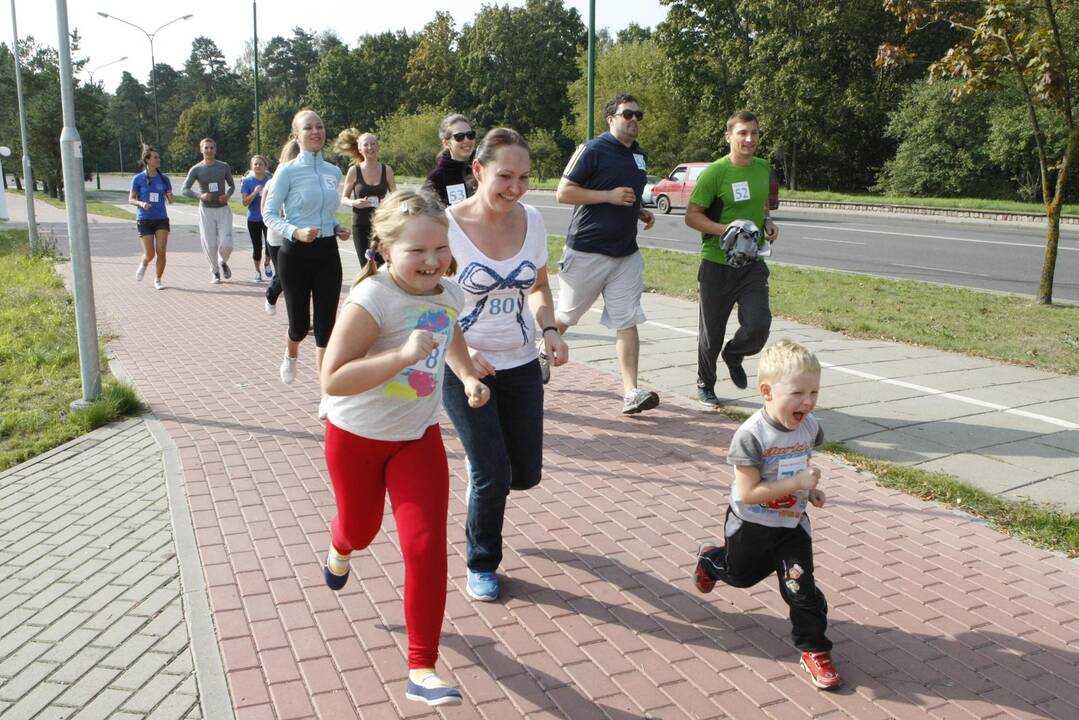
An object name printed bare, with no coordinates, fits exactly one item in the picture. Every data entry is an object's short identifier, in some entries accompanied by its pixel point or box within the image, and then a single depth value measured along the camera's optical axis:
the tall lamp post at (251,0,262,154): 40.44
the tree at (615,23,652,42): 73.62
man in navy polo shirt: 6.41
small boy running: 3.21
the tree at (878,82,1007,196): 37.06
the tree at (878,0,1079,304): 10.45
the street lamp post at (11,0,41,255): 17.94
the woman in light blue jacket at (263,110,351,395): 6.88
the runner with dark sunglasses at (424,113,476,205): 7.29
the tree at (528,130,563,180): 55.78
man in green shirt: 6.52
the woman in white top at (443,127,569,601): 3.77
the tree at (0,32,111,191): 50.09
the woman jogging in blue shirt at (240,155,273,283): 13.77
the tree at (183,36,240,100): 131.88
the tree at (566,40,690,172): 51.25
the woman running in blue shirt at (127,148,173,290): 12.71
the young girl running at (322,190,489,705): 3.04
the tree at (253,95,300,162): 81.06
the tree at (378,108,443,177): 64.19
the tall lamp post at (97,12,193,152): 43.47
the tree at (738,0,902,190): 44.09
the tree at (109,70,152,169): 118.56
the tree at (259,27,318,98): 124.44
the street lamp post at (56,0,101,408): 6.56
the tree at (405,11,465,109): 82.50
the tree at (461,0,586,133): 74.06
